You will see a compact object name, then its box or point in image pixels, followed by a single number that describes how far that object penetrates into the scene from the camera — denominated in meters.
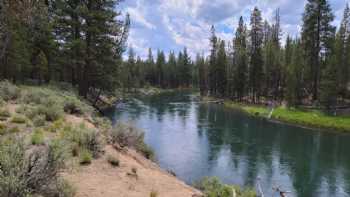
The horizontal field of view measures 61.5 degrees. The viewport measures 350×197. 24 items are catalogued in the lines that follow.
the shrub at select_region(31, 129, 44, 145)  8.58
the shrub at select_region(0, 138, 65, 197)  4.68
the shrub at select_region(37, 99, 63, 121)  12.09
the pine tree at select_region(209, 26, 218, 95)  67.06
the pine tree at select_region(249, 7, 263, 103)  52.17
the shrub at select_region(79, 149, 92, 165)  8.60
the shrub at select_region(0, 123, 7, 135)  9.00
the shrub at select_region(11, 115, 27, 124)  10.58
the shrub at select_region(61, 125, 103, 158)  9.43
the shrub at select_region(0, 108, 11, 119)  10.99
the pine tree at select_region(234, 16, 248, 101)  54.44
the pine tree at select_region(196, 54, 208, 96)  78.98
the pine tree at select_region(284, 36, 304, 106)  38.69
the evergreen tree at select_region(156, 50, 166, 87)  110.81
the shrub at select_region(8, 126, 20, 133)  9.28
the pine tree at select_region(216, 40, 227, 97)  63.22
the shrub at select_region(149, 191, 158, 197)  7.45
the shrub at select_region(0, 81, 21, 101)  14.66
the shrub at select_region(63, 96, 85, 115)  15.46
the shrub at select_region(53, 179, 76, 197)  5.62
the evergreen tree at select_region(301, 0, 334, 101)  41.38
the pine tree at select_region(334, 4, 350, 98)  38.31
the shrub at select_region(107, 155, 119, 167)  9.25
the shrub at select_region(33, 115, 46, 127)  10.90
